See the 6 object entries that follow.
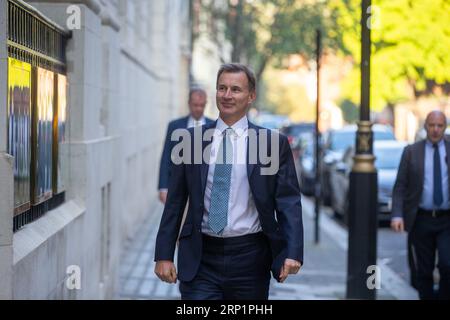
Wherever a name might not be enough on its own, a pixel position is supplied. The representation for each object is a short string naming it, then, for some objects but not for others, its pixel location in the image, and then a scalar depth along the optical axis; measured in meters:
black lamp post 9.84
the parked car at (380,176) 17.95
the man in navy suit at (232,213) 5.53
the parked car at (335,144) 22.66
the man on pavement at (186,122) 9.70
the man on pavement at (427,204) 8.83
